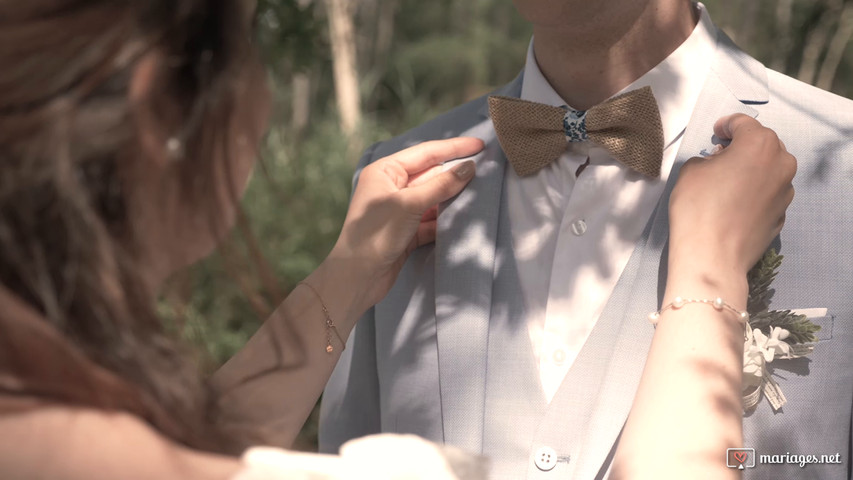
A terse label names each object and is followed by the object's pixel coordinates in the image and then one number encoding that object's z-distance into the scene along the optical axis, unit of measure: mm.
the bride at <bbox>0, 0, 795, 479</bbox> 603
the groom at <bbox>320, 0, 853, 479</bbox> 823
